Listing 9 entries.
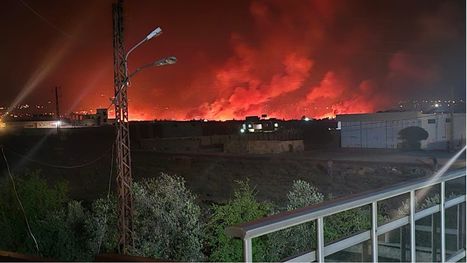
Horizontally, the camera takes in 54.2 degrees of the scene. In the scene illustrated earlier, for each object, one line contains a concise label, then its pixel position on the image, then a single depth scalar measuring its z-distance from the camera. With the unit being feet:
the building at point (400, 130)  125.90
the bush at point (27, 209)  48.52
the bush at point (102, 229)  45.35
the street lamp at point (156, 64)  39.81
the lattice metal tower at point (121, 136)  40.27
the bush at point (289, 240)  35.35
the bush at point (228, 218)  38.17
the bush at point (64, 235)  45.01
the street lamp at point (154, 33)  38.75
